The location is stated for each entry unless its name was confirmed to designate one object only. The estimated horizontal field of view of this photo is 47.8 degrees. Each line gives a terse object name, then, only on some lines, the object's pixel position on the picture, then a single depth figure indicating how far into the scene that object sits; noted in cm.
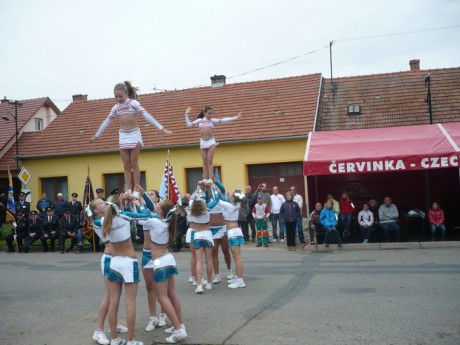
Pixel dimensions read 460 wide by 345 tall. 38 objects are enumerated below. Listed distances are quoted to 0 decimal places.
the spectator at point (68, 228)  1794
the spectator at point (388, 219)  1627
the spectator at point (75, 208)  1820
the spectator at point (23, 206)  1934
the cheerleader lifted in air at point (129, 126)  806
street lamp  2697
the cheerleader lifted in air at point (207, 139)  1065
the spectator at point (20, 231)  1883
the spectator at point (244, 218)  1741
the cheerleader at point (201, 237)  945
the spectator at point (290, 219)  1628
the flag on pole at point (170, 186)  1669
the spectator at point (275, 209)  1786
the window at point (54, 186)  2709
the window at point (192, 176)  2458
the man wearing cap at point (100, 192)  1513
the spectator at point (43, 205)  2041
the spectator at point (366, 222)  1641
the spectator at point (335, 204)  1679
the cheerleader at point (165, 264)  664
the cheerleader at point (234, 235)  1007
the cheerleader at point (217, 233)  1019
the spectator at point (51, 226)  1844
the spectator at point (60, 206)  1941
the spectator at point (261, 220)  1712
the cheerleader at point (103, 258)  667
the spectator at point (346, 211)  1694
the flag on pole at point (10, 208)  1918
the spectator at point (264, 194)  1778
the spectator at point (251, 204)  1808
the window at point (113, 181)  2611
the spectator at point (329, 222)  1605
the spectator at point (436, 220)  1601
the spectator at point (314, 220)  1662
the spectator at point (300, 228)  1711
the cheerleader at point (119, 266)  635
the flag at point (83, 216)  1789
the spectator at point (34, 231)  1853
